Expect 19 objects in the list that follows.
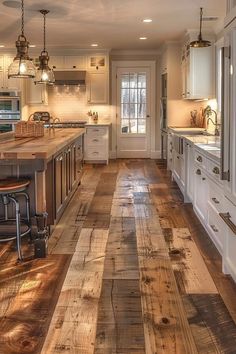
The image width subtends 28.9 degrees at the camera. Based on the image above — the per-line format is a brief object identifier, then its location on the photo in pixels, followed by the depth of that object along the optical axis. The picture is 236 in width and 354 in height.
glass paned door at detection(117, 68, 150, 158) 10.75
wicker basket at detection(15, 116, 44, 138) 5.38
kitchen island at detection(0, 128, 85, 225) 3.68
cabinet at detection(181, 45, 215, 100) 7.59
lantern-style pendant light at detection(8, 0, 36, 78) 4.86
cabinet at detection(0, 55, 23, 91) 9.86
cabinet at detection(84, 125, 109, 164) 9.93
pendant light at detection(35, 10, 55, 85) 5.96
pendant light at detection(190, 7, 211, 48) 6.04
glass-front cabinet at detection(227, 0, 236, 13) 3.10
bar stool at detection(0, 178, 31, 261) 3.71
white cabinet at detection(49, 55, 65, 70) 9.97
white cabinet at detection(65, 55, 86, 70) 9.98
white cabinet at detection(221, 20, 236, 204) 3.05
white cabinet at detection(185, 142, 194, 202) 5.54
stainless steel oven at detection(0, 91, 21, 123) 9.66
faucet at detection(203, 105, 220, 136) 7.09
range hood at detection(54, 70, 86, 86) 9.80
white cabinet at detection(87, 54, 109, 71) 10.02
